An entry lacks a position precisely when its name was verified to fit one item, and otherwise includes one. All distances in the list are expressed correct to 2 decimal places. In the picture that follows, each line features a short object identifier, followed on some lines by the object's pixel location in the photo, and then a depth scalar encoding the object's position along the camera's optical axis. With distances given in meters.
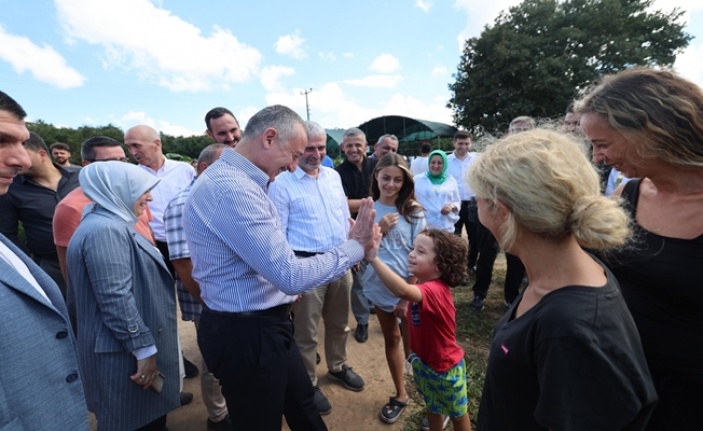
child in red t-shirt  2.11
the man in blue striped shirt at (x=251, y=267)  1.52
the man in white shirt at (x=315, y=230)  2.91
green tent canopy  22.91
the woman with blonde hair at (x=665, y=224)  1.23
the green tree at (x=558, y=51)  22.14
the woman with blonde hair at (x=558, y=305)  0.86
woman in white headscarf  1.74
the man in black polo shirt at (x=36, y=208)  3.15
